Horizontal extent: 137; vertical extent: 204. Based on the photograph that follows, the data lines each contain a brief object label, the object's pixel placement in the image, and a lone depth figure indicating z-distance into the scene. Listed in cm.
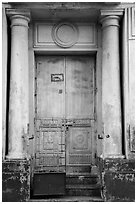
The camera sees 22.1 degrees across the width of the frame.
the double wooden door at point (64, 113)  797
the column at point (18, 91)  714
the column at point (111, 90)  724
